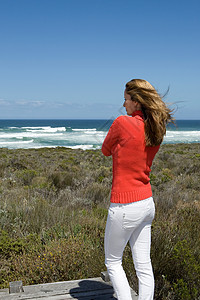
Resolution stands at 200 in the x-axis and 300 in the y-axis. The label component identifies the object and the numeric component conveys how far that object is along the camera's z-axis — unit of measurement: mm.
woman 1887
